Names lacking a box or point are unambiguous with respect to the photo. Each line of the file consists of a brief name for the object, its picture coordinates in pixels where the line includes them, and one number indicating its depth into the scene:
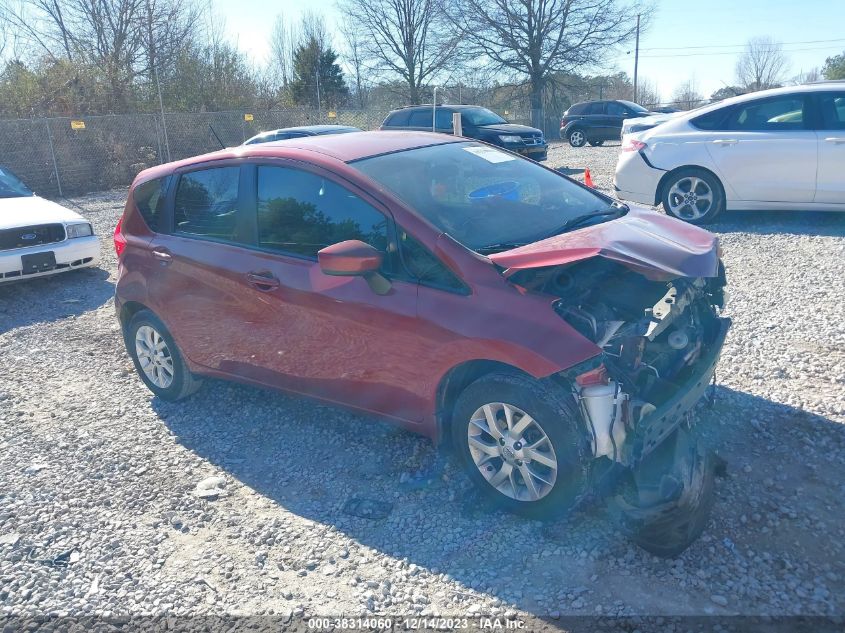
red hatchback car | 3.10
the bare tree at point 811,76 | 46.39
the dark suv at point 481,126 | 16.88
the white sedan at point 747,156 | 8.08
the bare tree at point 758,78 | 51.57
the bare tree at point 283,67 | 41.22
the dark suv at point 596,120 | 24.67
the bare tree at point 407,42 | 43.25
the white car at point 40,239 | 8.09
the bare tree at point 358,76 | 43.78
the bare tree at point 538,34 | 37.94
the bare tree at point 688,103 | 36.06
